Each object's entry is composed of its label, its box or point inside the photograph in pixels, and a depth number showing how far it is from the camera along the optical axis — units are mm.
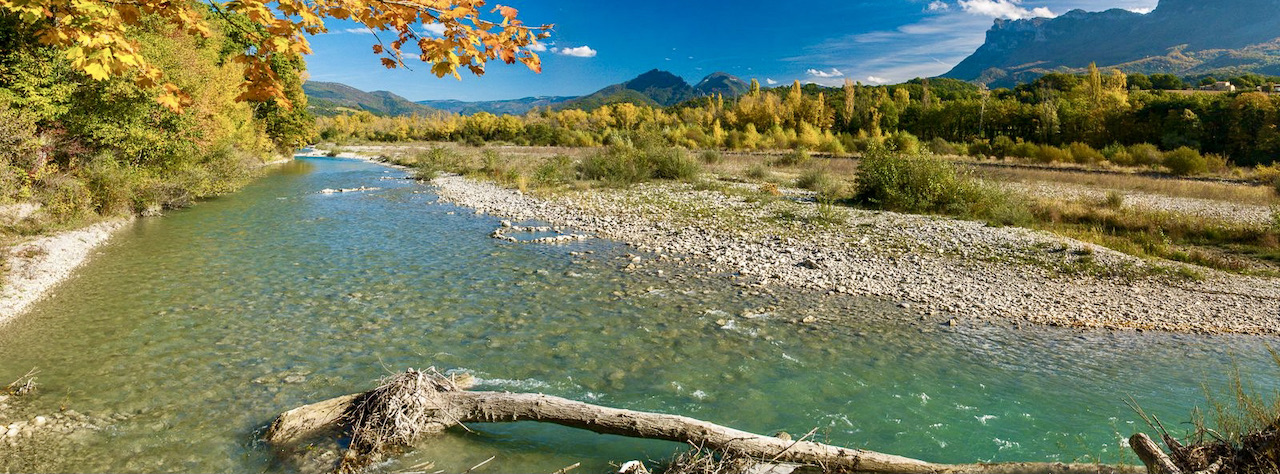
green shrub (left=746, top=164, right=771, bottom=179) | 27772
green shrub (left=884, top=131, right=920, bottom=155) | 36703
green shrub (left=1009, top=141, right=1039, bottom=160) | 37541
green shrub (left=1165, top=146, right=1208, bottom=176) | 27984
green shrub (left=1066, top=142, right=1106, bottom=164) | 35094
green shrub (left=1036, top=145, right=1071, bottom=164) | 36250
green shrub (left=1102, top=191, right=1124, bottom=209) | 16875
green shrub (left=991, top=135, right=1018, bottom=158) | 39625
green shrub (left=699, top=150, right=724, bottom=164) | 35394
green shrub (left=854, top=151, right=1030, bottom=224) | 16078
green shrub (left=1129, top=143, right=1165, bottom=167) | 31611
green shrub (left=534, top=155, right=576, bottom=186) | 25656
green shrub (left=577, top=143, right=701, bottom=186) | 25406
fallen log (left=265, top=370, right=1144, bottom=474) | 4016
